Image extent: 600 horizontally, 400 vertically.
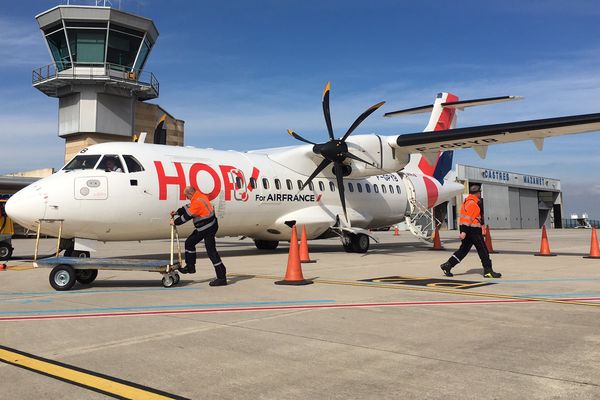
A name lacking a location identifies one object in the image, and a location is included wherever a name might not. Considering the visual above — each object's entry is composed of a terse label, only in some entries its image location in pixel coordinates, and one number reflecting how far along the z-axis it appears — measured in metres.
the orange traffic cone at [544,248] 15.02
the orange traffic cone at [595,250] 13.95
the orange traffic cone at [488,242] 15.56
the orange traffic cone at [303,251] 13.46
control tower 38.09
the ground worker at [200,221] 9.02
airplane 11.40
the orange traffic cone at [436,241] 18.84
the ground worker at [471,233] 9.80
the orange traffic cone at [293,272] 8.93
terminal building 59.84
